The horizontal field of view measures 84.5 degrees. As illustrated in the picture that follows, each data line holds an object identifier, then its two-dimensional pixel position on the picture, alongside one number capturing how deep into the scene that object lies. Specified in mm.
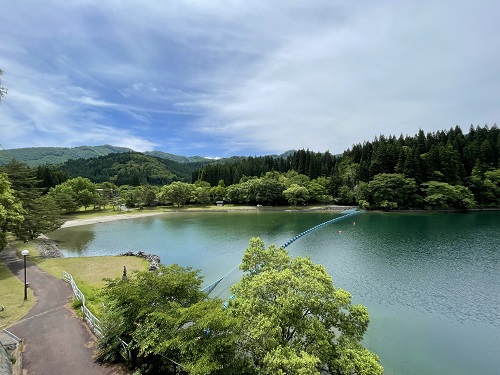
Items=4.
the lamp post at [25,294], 15708
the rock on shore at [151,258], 23741
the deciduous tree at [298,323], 7762
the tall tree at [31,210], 30733
